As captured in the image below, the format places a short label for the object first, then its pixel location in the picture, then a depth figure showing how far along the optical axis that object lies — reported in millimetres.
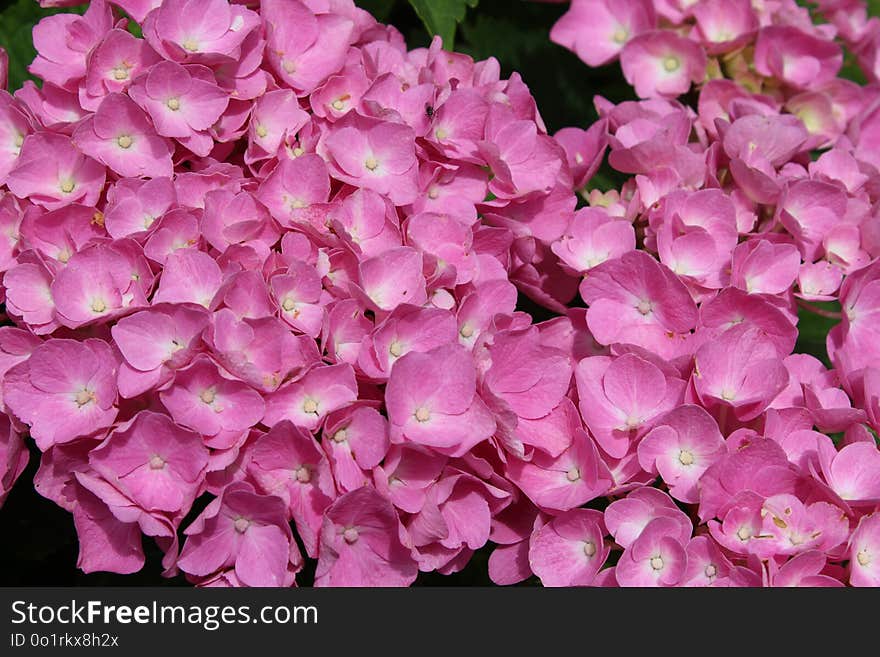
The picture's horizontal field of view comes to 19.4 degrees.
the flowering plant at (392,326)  833
